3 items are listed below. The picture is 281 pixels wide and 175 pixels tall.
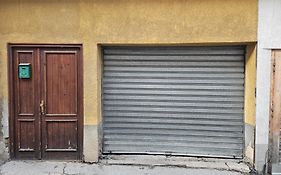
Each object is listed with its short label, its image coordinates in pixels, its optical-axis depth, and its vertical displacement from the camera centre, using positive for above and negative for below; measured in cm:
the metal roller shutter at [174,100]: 416 -36
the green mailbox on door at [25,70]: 406 +24
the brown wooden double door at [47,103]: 409 -42
